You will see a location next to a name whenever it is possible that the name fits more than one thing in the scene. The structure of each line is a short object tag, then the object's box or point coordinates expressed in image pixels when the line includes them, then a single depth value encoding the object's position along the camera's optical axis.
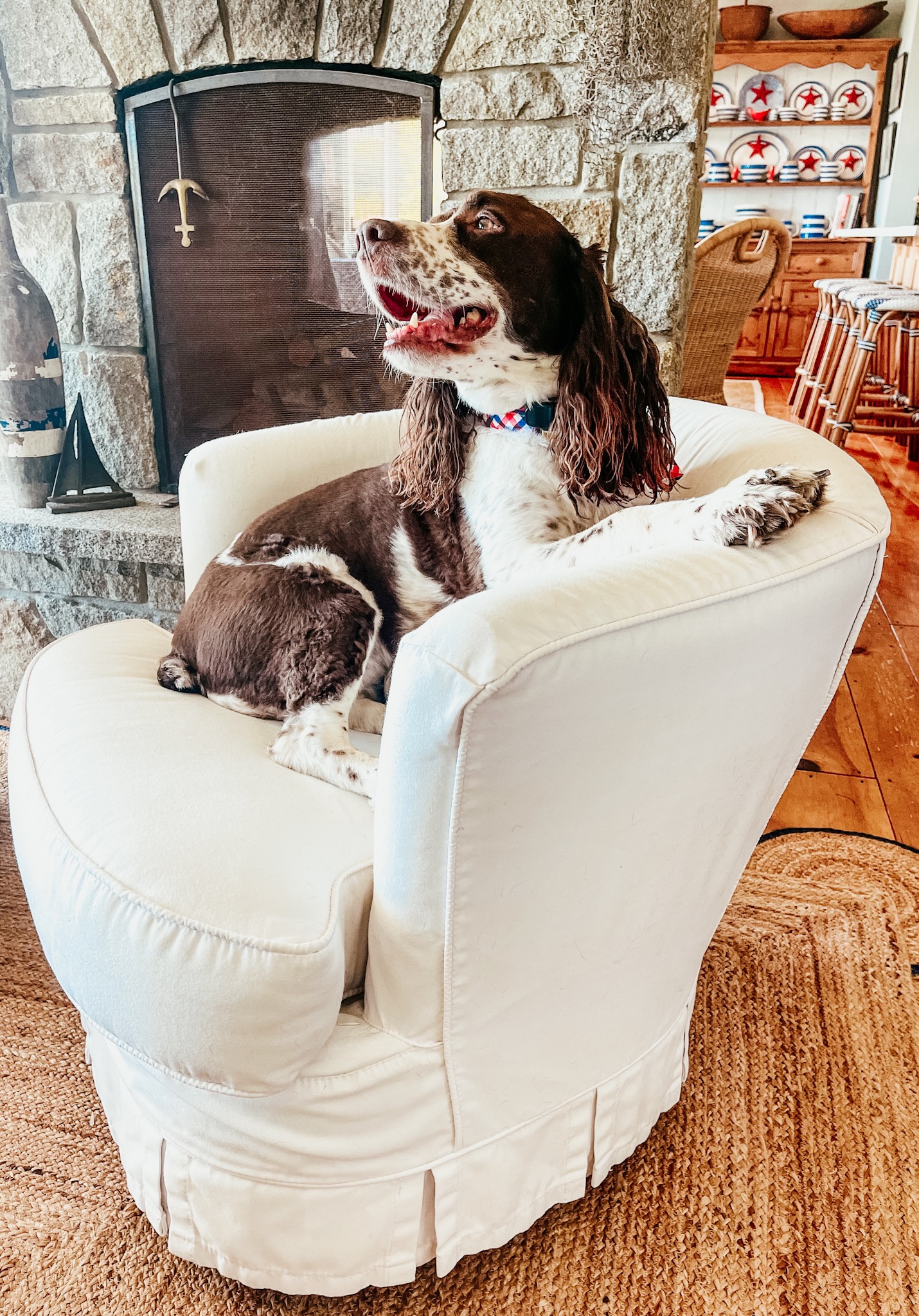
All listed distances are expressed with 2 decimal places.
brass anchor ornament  2.54
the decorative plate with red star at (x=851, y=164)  7.89
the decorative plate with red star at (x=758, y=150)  8.03
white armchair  0.88
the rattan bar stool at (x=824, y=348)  5.07
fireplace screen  2.45
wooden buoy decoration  2.46
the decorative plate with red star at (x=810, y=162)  7.97
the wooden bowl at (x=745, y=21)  7.59
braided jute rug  1.10
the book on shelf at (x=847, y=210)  7.85
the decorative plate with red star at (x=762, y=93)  7.92
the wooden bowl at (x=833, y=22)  7.45
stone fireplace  2.16
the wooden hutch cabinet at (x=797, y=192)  7.66
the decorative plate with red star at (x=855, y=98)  7.74
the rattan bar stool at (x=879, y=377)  4.34
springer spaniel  1.32
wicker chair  2.85
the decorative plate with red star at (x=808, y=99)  7.85
